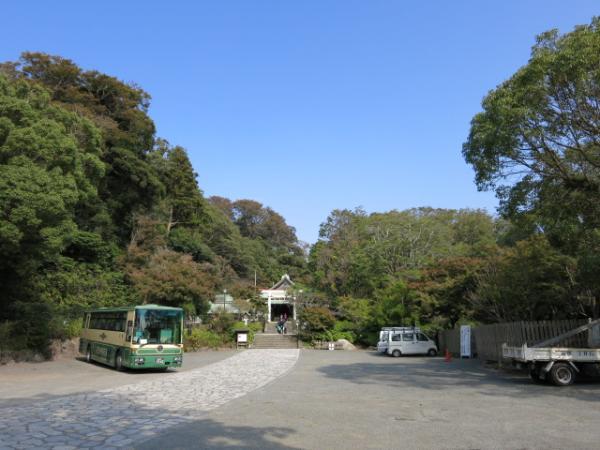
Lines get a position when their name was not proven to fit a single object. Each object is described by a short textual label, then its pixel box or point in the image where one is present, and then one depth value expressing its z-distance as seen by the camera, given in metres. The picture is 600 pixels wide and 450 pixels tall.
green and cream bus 17.81
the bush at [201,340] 31.25
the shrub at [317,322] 35.84
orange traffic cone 24.43
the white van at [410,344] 27.78
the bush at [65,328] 23.48
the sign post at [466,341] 24.53
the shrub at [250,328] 35.97
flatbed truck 13.54
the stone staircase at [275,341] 36.44
